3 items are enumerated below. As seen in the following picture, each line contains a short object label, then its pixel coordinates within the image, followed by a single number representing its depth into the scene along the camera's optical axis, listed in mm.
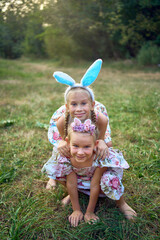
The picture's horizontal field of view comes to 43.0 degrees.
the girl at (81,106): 1726
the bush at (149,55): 10328
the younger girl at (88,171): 1598
